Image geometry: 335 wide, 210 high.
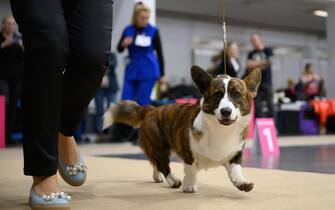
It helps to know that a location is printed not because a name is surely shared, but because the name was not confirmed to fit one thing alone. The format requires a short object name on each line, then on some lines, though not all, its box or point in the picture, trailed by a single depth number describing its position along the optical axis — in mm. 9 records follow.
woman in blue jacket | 9793
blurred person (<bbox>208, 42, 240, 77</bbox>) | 11540
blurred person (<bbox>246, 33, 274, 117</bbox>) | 11863
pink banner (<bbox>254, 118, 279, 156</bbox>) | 7753
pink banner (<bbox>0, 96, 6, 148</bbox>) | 10010
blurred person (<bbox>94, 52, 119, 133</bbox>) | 11969
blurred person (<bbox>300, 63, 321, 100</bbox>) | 17969
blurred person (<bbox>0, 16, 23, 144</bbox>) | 10520
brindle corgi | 3342
